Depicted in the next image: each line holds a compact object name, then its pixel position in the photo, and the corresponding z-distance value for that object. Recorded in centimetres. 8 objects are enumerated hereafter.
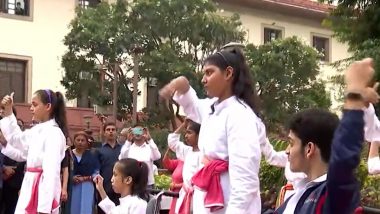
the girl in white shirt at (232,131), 395
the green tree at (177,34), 2220
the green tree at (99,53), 2284
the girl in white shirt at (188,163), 680
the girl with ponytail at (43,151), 628
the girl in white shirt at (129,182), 643
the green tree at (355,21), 1167
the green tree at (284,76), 2434
